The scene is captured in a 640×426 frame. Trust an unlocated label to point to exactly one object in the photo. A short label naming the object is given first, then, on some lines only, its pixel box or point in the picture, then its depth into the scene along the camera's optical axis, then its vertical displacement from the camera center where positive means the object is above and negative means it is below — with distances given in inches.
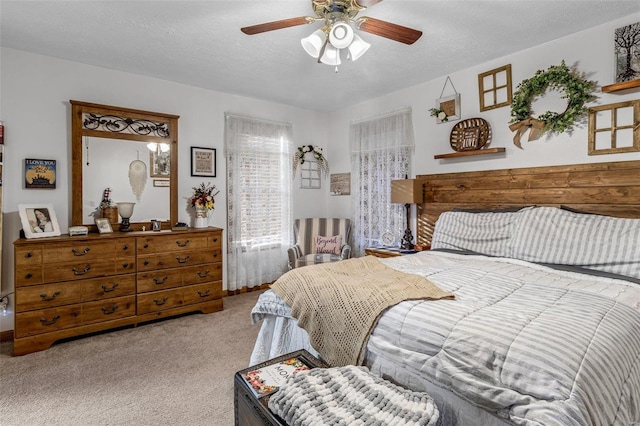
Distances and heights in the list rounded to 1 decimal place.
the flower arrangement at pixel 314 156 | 186.9 +30.2
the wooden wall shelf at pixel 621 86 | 89.4 +34.0
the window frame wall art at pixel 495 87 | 120.3 +45.8
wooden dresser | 102.6 -26.0
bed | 39.9 -16.9
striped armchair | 167.6 -13.4
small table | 134.4 -18.4
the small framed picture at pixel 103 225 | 124.3 -6.6
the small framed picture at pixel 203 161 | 152.9 +22.2
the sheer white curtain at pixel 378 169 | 155.3 +19.5
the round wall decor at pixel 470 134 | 126.1 +29.1
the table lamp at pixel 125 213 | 128.3 -1.9
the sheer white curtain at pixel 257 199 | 163.2 +4.9
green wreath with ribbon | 102.2 +35.4
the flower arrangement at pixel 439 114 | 139.1 +40.4
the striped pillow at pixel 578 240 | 79.2 -8.6
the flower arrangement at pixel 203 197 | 147.3 +5.1
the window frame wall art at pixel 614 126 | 93.9 +24.1
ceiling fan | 74.5 +43.0
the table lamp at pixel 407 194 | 140.0 +6.1
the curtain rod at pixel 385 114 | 154.1 +46.5
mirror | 125.4 +19.1
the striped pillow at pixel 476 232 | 103.7 -8.2
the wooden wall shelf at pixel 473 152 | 121.2 +21.5
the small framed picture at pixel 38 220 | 108.4 -4.0
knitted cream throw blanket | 59.3 -18.4
